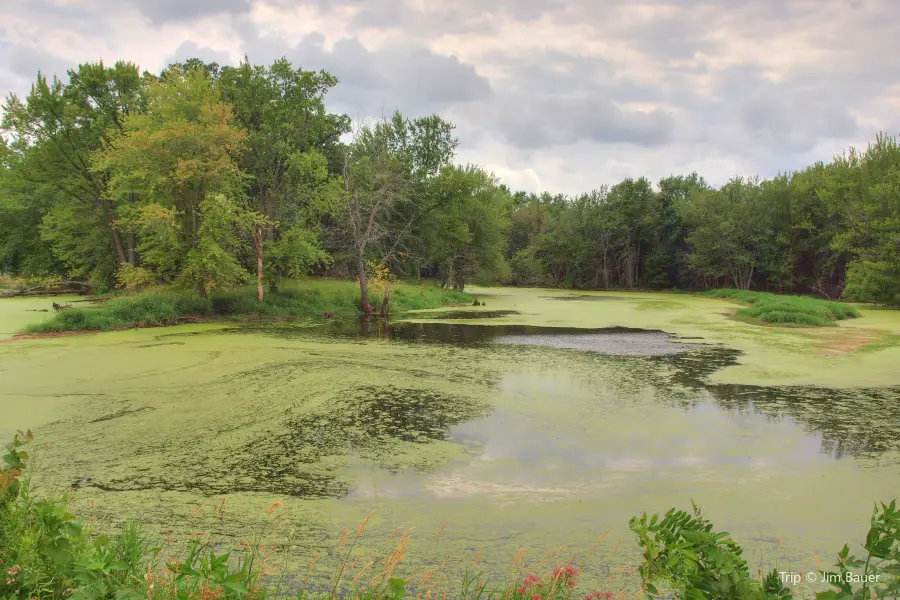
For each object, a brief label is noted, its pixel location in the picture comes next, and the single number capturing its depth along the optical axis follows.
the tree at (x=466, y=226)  31.17
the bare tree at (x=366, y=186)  21.62
